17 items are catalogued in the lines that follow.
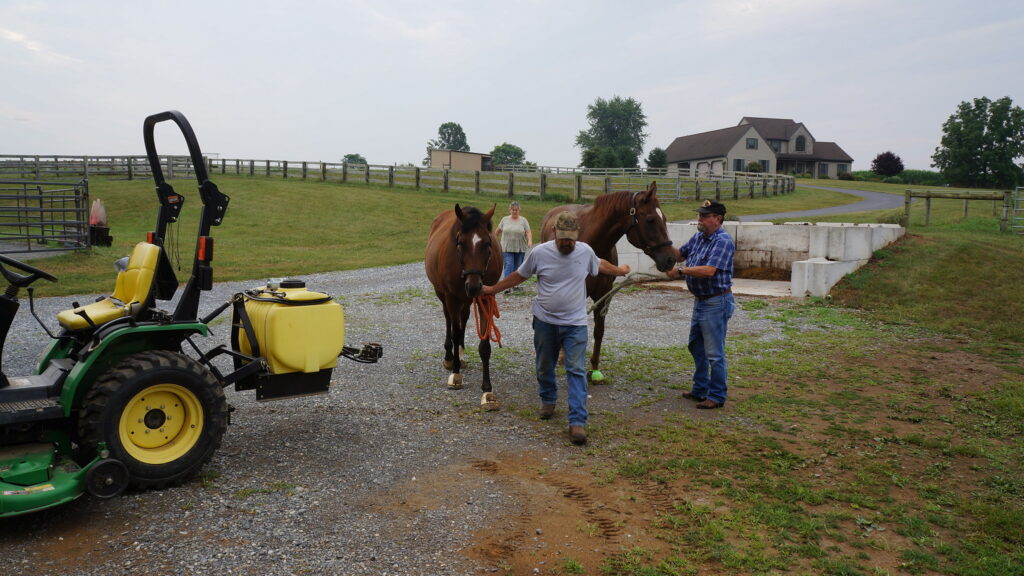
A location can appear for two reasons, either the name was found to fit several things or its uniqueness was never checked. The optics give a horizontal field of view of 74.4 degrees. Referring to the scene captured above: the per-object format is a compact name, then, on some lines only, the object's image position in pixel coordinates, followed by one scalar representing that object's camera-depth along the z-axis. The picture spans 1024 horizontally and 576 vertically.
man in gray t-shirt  5.47
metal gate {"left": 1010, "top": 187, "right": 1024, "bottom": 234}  17.80
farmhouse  63.03
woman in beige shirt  12.57
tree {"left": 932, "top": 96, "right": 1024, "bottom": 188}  54.78
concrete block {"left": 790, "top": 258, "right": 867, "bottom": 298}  12.25
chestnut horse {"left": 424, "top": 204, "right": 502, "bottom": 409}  5.95
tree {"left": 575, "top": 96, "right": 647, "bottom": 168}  94.94
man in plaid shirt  6.26
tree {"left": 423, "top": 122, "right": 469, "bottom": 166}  133.38
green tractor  3.86
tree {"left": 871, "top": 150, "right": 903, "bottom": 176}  62.91
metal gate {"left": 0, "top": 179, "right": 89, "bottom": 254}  15.88
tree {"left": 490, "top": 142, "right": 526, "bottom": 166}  125.25
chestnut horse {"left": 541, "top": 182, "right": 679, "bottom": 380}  6.64
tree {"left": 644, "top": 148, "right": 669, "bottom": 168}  55.41
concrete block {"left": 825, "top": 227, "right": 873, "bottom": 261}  12.83
